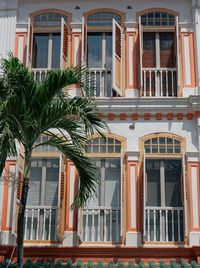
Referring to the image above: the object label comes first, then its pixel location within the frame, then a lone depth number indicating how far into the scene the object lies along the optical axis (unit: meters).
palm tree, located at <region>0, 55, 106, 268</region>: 9.16
